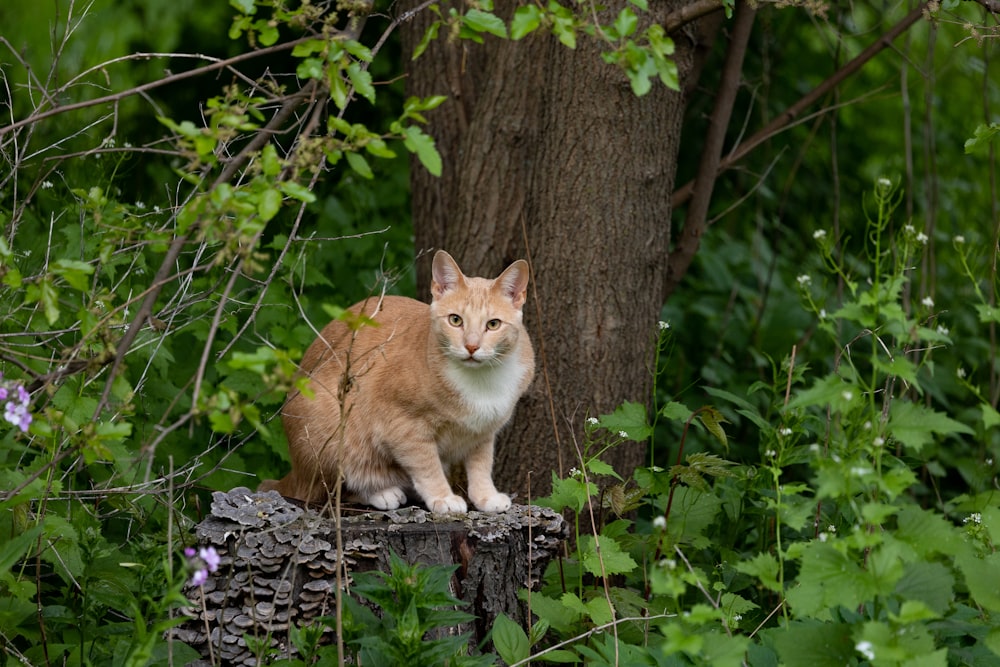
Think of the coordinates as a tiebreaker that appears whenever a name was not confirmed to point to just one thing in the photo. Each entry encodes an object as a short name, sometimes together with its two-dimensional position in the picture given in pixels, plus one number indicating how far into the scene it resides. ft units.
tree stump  20.44
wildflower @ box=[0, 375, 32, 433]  14.60
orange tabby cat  24.36
